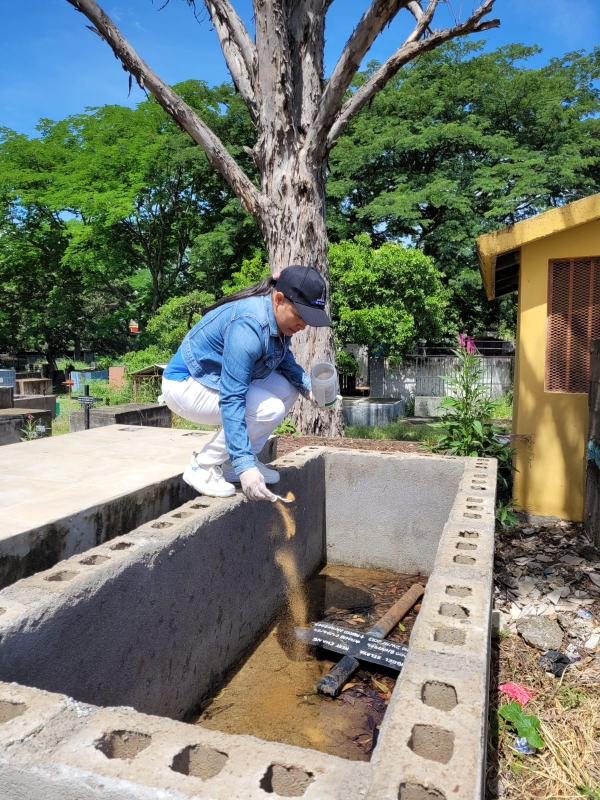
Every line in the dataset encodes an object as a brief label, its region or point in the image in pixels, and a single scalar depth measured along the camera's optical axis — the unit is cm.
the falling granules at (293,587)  432
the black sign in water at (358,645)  356
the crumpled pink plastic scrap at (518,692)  321
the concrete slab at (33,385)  1489
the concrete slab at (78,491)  323
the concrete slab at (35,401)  1161
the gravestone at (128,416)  823
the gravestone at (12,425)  784
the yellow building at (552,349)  568
